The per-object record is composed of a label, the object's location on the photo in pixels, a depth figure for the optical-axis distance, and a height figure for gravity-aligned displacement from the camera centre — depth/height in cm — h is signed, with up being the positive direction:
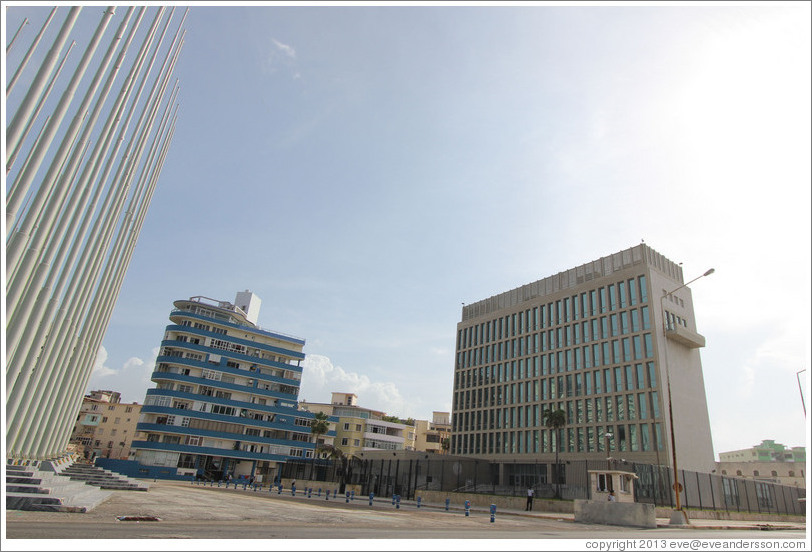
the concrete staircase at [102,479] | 2592 -195
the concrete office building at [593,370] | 5572 +1530
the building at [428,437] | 10594 +849
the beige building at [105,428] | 9219 +265
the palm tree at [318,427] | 7498 +570
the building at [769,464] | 8562 +891
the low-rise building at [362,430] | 8788 +740
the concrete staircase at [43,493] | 1334 -158
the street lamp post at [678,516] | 2467 -44
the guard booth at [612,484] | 2350 +67
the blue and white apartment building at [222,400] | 6366 +738
